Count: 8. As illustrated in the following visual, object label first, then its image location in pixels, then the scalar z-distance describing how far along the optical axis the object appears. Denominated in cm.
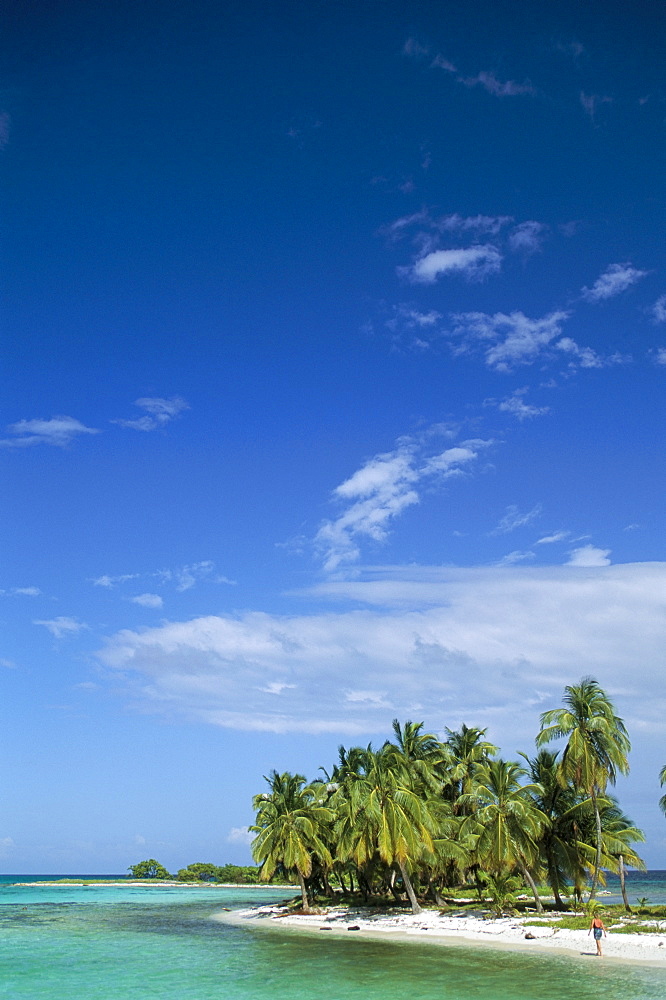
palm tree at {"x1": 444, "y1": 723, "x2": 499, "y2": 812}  5019
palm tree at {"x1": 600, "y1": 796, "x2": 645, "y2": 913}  4056
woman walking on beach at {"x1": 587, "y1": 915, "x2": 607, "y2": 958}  2895
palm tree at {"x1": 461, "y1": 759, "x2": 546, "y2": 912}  3766
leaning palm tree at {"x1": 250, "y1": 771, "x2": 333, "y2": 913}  4619
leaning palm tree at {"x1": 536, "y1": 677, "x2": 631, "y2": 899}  3822
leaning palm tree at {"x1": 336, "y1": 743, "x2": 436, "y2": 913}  3956
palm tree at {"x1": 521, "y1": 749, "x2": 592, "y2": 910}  4097
